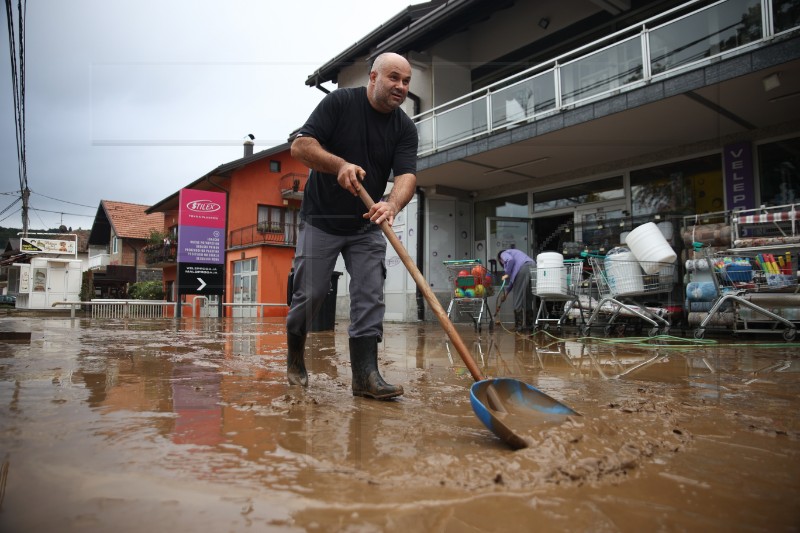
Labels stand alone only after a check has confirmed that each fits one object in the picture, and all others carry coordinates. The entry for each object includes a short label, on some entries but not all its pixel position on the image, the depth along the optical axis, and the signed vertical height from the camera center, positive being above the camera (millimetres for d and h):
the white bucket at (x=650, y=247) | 6281 +626
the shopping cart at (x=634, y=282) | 6305 +158
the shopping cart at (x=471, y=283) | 8414 +224
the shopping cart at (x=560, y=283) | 7113 +177
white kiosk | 28219 +1015
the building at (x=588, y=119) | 7020 +2914
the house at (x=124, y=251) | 34312 +3420
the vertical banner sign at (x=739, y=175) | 7855 +1947
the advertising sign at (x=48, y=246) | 31344 +3490
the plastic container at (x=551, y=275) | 7137 +296
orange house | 24031 +3939
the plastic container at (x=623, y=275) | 6336 +259
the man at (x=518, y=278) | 8109 +289
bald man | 2656 +519
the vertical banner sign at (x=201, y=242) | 12992 +1506
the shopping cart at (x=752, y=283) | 5302 +121
